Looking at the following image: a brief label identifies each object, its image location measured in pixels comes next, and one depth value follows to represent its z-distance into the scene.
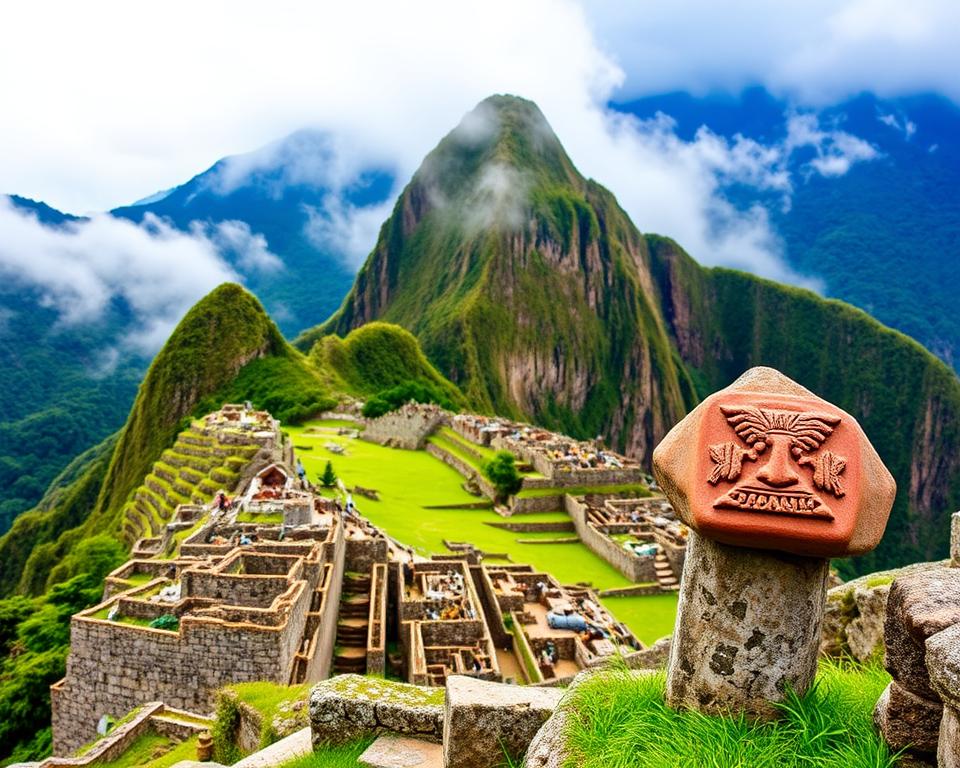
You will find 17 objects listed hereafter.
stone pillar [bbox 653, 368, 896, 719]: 3.68
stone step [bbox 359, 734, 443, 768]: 5.93
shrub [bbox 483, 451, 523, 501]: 42.47
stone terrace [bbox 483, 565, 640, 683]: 18.83
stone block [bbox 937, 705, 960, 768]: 3.12
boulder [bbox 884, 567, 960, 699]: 3.43
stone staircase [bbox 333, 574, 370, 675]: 16.44
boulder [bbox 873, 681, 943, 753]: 3.57
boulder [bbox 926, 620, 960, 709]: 2.97
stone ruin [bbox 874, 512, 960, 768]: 3.38
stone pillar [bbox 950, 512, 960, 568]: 5.41
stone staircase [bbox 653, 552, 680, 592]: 30.06
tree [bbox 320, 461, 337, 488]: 34.41
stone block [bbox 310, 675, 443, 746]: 6.36
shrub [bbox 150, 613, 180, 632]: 12.75
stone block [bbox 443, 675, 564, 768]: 5.14
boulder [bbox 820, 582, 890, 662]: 6.70
